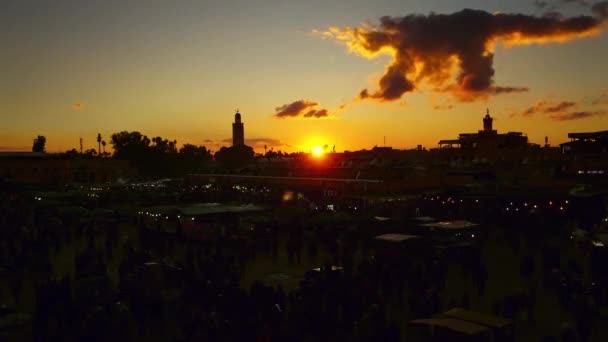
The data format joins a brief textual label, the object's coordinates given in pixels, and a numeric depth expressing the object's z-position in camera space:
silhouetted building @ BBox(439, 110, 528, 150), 50.25
